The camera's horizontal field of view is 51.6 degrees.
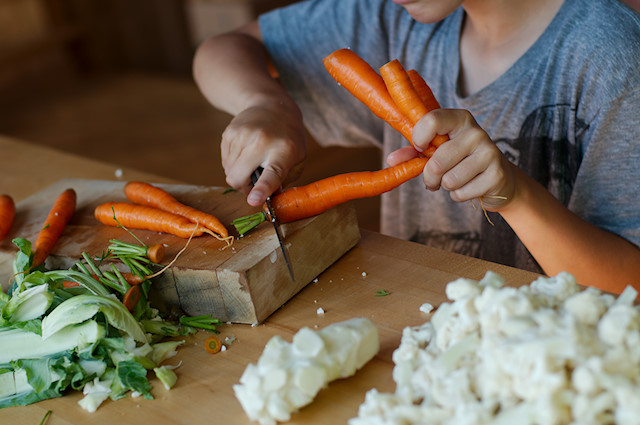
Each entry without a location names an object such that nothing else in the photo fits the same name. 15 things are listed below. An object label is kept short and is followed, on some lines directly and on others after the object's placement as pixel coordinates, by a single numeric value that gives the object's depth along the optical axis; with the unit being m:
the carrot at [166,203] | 1.24
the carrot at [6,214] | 1.42
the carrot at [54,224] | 1.27
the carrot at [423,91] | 1.27
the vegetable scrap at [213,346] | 1.08
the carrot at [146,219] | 1.25
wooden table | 0.95
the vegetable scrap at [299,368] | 0.89
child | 1.25
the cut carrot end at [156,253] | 1.17
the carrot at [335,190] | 1.25
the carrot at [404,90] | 1.23
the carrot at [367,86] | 1.31
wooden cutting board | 1.13
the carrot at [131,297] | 1.11
